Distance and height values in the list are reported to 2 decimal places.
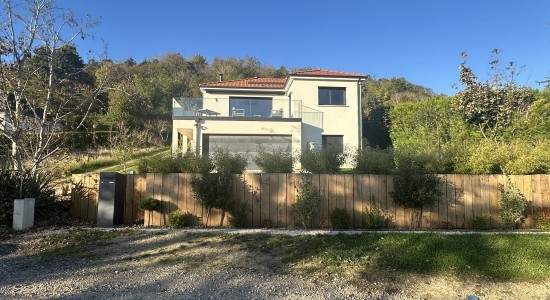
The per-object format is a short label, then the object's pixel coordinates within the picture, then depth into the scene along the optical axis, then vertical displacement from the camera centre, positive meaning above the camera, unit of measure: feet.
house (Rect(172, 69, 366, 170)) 65.62 +9.91
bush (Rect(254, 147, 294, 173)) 35.50 +0.76
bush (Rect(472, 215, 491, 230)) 32.12 -4.07
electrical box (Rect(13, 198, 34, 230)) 28.40 -3.26
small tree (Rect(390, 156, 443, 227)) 31.45 -1.21
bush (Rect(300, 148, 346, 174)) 35.06 +0.89
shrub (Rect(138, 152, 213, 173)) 33.52 +0.49
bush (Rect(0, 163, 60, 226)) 29.37 -1.85
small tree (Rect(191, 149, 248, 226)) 30.63 -1.31
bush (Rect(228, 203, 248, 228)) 31.50 -3.69
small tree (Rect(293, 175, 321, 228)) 30.68 -2.54
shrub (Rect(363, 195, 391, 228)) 31.86 -3.67
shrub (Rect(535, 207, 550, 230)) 32.27 -3.71
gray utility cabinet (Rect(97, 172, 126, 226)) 31.07 -2.36
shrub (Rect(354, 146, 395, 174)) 34.17 +0.81
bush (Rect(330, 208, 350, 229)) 31.40 -3.80
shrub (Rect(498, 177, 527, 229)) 31.71 -2.74
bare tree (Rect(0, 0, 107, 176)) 32.12 +5.96
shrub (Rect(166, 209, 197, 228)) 30.73 -3.88
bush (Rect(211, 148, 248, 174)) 32.28 +0.67
